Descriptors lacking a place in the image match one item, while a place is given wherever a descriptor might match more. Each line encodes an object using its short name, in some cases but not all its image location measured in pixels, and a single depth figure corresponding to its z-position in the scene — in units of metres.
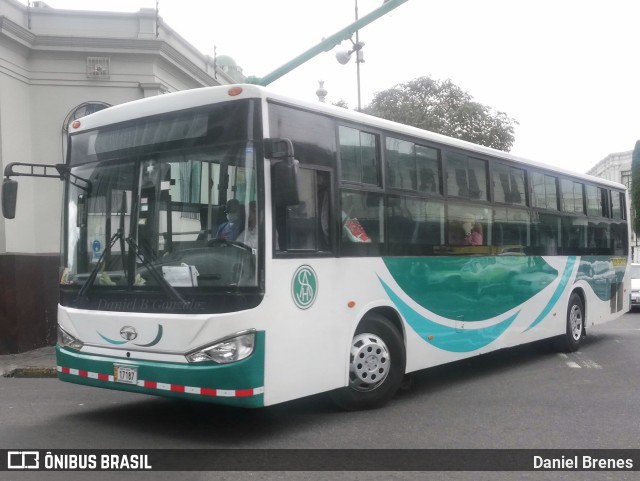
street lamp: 14.99
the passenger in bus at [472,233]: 9.40
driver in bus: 6.19
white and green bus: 6.16
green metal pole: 10.16
